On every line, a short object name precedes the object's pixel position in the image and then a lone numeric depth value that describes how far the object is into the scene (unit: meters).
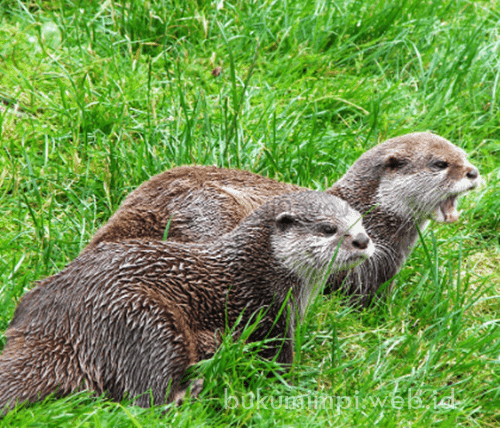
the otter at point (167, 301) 6.12
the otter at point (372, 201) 8.04
